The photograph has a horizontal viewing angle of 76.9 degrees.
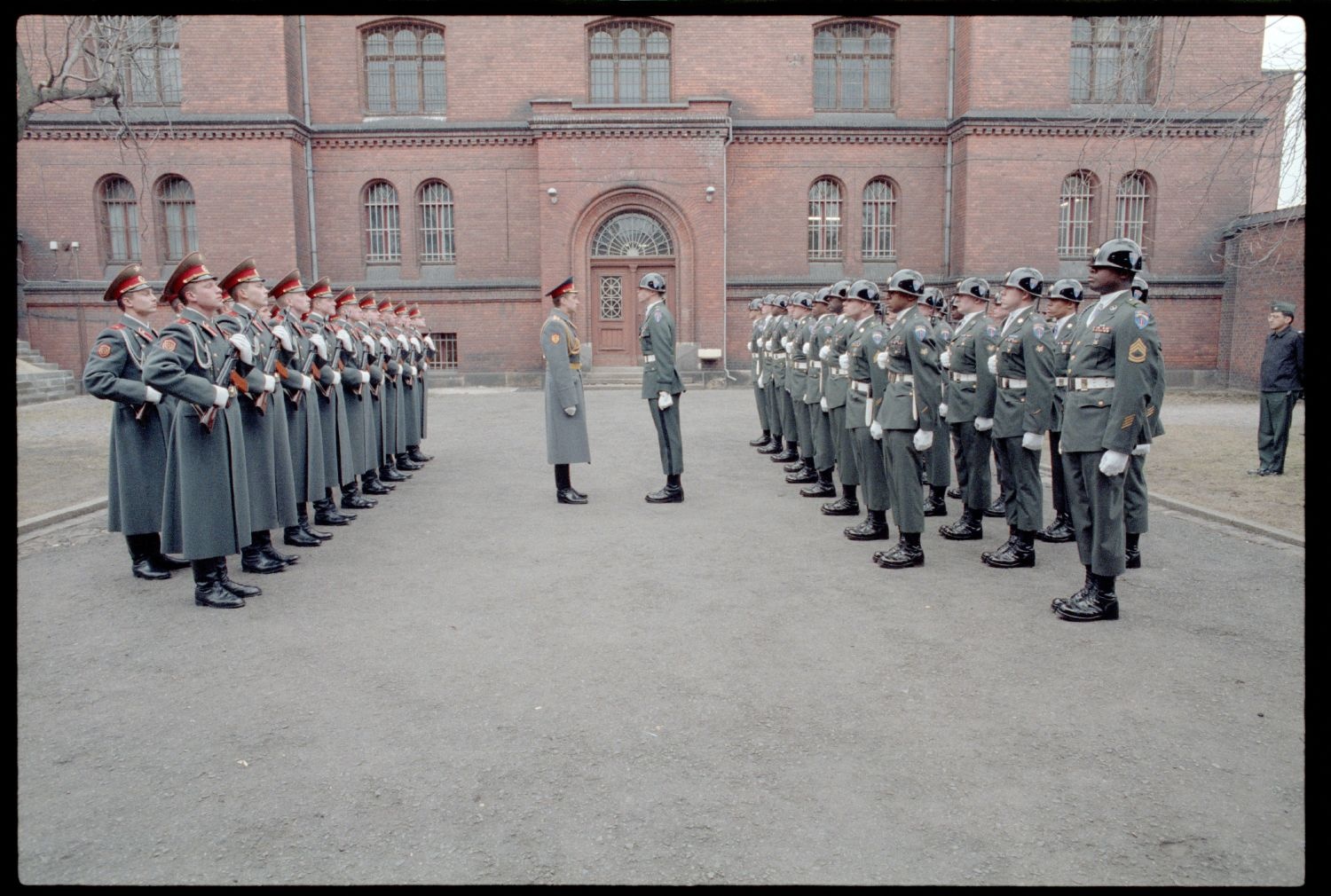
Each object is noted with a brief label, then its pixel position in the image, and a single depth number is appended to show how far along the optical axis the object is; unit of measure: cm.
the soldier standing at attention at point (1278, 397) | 963
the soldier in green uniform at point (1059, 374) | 585
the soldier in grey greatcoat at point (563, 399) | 873
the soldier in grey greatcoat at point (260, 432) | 611
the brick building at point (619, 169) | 2109
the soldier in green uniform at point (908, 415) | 617
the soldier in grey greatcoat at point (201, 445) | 530
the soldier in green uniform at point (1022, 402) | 632
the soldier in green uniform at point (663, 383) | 861
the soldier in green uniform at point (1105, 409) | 493
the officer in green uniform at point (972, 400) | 698
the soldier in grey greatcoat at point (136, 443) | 587
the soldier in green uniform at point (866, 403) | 671
